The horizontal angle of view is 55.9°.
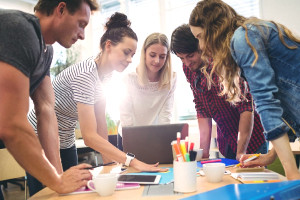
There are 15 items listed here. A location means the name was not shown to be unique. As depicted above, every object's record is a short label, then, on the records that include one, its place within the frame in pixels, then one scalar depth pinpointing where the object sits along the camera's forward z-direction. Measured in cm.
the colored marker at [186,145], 102
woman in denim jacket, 93
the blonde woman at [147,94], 218
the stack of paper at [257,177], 105
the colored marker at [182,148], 100
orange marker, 100
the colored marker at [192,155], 99
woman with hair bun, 150
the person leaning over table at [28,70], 87
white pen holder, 98
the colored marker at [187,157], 99
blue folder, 62
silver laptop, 146
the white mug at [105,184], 99
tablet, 113
